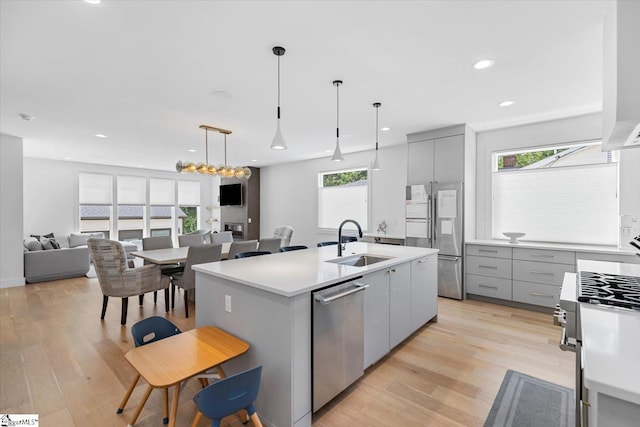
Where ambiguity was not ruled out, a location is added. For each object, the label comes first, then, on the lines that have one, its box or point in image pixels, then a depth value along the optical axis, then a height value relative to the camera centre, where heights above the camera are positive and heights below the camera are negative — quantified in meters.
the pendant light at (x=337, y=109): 2.89 +1.32
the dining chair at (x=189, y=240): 5.05 -0.48
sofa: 5.17 -0.90
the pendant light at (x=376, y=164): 3.56 +0.68
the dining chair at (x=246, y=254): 3.18 -0.47
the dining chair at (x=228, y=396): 1.30 -0.87
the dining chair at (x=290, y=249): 3.75 -0.47
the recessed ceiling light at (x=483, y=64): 2.48 +1.33
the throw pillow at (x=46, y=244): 5.49 -0.60
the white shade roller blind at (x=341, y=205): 6.38 +0.20
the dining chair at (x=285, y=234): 5.62 -0.41
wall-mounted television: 8.55 +0.57
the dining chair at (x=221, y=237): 5.62 -0.49
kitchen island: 1.67 -0.68
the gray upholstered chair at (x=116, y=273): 3.31 -0.72
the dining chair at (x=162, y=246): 3.94 -0.55
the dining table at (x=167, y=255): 3.56 -0.58
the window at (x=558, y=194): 3.73 +0.28
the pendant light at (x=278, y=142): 2.74 +0.69
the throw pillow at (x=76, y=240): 6.88 -0.65
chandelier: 4.37 +0.72
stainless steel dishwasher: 1.79 -0.85
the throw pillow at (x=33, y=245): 5.38 -0.60
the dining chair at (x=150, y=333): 1.75 -0.81
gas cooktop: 1.26 -0.39
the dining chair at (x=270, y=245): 4.27 -0.47
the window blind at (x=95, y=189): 7.62 +0.66
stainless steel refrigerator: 4.30 -0.20
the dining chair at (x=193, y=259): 3.55 -0.59
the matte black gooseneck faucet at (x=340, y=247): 2.94 -0.35
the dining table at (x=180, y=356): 1.40 -0.79
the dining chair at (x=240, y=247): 4.07 -0.50
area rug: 1.82 -1.32
